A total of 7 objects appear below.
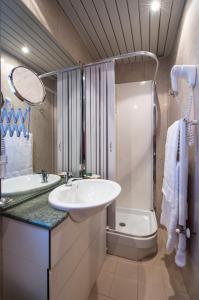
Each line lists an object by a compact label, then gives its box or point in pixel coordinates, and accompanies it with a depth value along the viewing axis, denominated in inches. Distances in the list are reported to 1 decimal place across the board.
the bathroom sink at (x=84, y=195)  34.7
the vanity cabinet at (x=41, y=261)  30.5
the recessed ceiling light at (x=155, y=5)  54.0
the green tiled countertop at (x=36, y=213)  31.1
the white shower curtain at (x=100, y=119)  65.5
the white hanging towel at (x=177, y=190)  43.3
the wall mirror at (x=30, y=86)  40.6
